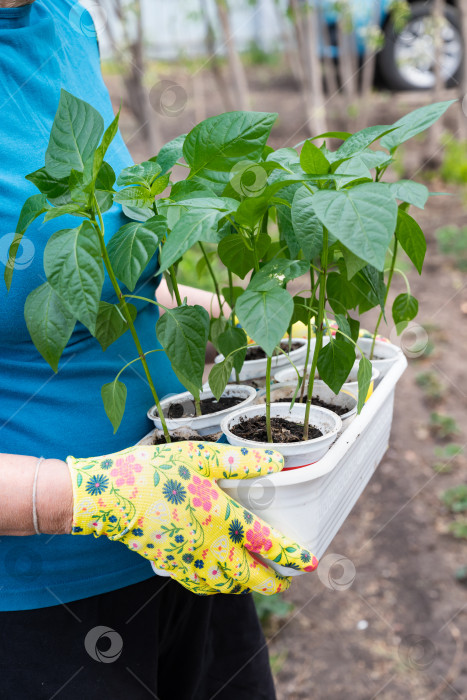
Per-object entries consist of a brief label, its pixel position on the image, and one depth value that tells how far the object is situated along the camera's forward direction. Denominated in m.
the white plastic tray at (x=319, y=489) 1.52
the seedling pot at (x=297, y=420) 1.54
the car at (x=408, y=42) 4.88
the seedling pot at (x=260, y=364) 1.71
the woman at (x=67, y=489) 1.52
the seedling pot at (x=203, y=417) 1.60
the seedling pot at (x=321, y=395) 1.64
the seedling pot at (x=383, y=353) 1.71
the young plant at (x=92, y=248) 1.45
